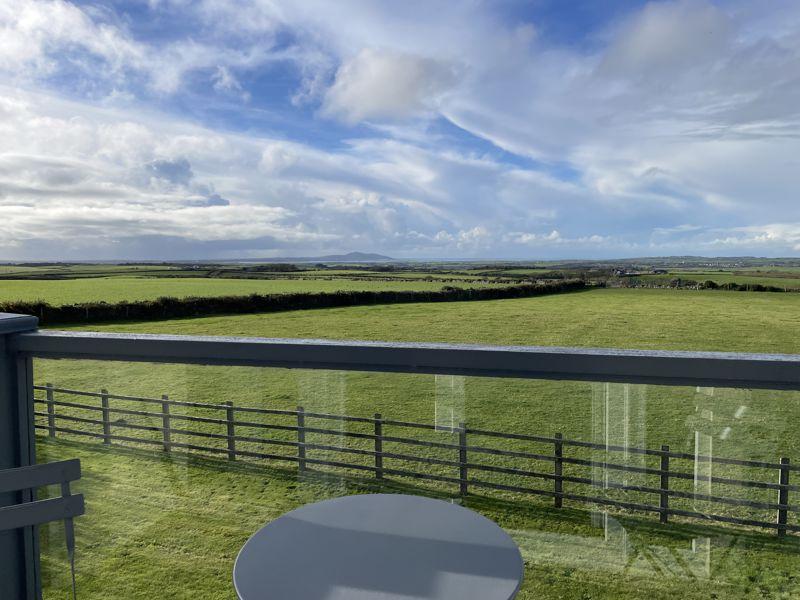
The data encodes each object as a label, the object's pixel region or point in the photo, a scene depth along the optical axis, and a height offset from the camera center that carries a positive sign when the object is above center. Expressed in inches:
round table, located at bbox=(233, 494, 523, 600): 39.0 -24.0
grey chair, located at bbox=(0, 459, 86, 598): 45.2 -21.0
